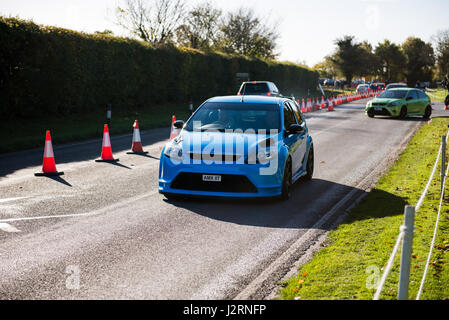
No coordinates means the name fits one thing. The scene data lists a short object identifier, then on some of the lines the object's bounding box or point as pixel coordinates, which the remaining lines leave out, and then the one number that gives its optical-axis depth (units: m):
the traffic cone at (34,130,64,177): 11.32
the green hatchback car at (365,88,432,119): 27.94
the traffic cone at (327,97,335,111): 34.94
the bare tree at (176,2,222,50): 52.09
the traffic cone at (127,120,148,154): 14.90
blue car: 8.48
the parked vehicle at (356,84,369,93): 73.11
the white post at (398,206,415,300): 3.21
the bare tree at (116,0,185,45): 44.06
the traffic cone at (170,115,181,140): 15.47
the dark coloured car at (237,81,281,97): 25.54
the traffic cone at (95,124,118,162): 13.33
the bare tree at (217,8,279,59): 57.28
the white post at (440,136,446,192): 7.62
